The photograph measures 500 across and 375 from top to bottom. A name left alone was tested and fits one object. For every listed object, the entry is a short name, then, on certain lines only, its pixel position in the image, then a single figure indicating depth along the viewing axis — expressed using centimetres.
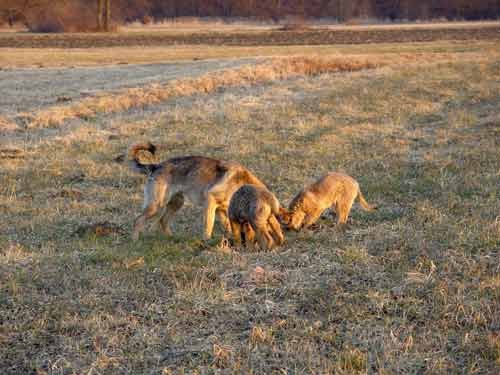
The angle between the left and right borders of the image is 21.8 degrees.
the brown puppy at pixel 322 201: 1722
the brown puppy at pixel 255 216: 1557
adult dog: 1658
